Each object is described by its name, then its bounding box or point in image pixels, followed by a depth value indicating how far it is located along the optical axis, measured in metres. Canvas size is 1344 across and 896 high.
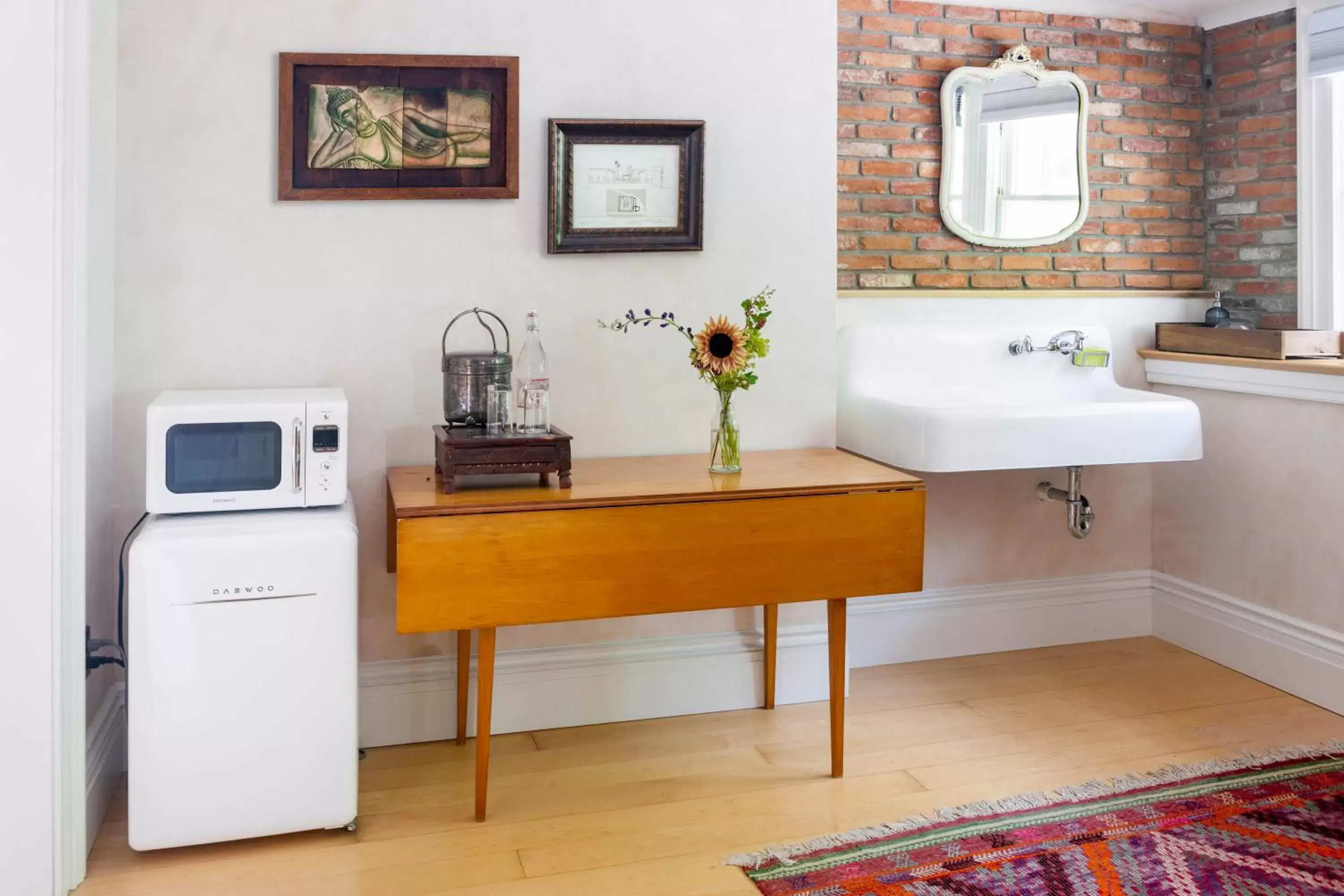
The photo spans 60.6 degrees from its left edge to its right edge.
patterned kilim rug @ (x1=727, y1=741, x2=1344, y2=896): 2.24
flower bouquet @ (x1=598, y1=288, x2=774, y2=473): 2.75
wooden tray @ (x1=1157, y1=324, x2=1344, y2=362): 3.32
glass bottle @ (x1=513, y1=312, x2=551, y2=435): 2.68
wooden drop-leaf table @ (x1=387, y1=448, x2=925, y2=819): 2.41
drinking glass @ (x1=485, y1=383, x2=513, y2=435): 2.66
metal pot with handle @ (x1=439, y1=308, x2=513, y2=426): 2.70
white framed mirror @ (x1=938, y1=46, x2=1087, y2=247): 3.55
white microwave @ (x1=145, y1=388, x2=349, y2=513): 2.37
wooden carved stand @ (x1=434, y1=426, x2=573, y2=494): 2.52
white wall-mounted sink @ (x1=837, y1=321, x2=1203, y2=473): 2.94
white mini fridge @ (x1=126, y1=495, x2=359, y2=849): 2.28
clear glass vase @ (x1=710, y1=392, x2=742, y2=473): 2.82
